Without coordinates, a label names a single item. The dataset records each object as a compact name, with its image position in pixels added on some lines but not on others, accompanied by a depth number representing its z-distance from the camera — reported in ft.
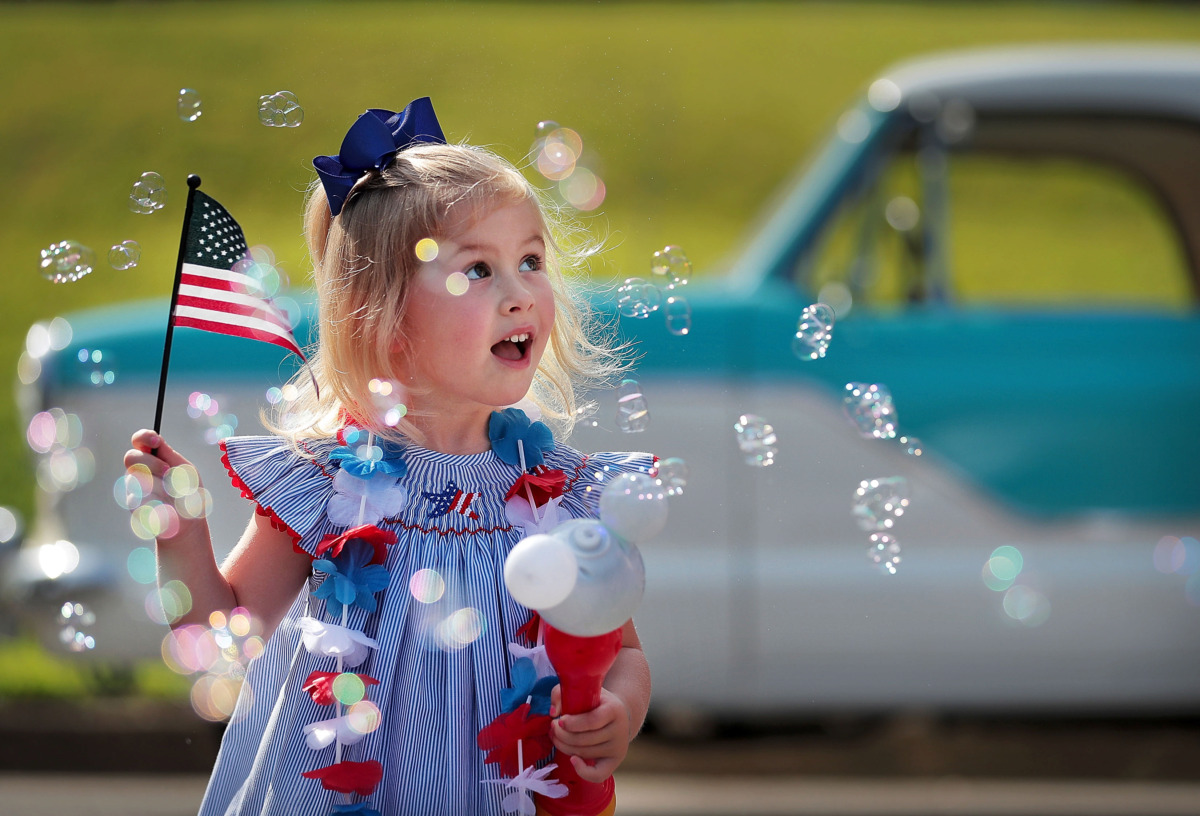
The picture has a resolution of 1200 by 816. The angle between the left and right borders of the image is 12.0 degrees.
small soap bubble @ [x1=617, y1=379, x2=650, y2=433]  14.68
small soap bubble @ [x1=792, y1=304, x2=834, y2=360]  14.96
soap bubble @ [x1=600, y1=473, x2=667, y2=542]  13.60
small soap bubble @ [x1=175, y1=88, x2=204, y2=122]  14.74
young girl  13.91
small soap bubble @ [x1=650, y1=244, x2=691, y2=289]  14.99
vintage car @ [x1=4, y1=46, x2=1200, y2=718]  17.85
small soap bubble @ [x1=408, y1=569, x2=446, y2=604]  13.98
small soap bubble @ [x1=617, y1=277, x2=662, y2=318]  14.86
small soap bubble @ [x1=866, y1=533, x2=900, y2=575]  14.83
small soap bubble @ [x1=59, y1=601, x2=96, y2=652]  14.84
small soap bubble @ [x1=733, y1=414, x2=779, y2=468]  14.84
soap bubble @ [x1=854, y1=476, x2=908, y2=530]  15.01
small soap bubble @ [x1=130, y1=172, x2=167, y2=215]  14.62
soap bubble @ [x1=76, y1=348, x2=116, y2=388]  16.95
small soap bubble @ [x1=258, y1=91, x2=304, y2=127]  14.58
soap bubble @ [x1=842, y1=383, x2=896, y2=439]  15.00
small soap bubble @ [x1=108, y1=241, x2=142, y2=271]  14.56
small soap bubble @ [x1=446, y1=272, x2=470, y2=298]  13.96
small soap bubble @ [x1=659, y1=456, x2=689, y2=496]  14.32
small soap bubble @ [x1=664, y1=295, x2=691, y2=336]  15.02
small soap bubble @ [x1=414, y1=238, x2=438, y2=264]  14.00
